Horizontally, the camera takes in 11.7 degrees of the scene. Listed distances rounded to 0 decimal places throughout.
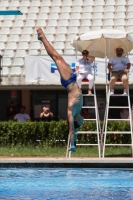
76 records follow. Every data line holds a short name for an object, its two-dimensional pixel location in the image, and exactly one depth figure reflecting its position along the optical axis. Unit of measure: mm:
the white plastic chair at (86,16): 28859
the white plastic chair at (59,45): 26312
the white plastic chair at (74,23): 28281
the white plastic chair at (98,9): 29188
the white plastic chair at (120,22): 27825
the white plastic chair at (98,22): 28066
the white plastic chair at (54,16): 29000
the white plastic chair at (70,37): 26862
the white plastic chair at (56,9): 29577
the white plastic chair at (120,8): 28939
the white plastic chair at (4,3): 29969
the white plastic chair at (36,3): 30084
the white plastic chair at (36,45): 26734
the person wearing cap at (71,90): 12670
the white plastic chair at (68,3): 29875
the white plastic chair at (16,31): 28000
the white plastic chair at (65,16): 28906
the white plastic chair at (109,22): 27950
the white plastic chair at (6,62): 25422
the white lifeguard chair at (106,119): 16050
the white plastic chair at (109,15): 28597
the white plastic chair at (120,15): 28484
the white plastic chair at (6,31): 28016
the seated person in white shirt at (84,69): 16125
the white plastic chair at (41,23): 28516
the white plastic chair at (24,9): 29706
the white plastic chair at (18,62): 25266
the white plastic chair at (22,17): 29169
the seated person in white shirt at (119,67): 15969
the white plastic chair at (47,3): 30061
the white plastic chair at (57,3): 29966
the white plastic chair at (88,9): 29288
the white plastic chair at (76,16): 28906
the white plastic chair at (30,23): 28459
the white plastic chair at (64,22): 28312
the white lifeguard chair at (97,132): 15572
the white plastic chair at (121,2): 29391
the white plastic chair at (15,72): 24336
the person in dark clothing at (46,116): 20844
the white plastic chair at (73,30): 27594
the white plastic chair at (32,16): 29225
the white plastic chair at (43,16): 29094
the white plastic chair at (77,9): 29411
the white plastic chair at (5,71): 24664
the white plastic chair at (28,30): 28017
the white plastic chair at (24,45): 26797
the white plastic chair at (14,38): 27488
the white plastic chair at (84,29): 27594
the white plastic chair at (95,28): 27516
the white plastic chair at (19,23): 28562
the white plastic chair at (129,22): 27684
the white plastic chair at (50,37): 27019
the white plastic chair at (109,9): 29094
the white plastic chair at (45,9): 29719
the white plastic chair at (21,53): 26062
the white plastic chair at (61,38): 26891
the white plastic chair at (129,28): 27031
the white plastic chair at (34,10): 29734
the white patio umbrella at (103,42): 16031
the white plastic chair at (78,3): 29853
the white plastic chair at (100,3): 29656
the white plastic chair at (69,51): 25834
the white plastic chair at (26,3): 30094
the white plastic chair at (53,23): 28384
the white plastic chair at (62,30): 27641
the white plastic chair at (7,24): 28536
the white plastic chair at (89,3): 29778
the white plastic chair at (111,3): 29562
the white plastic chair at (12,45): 26828
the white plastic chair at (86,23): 28209
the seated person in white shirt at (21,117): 21359
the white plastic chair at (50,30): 27734
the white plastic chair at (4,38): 27516
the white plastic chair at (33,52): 26312
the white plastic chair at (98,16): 28669
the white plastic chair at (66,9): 29422
